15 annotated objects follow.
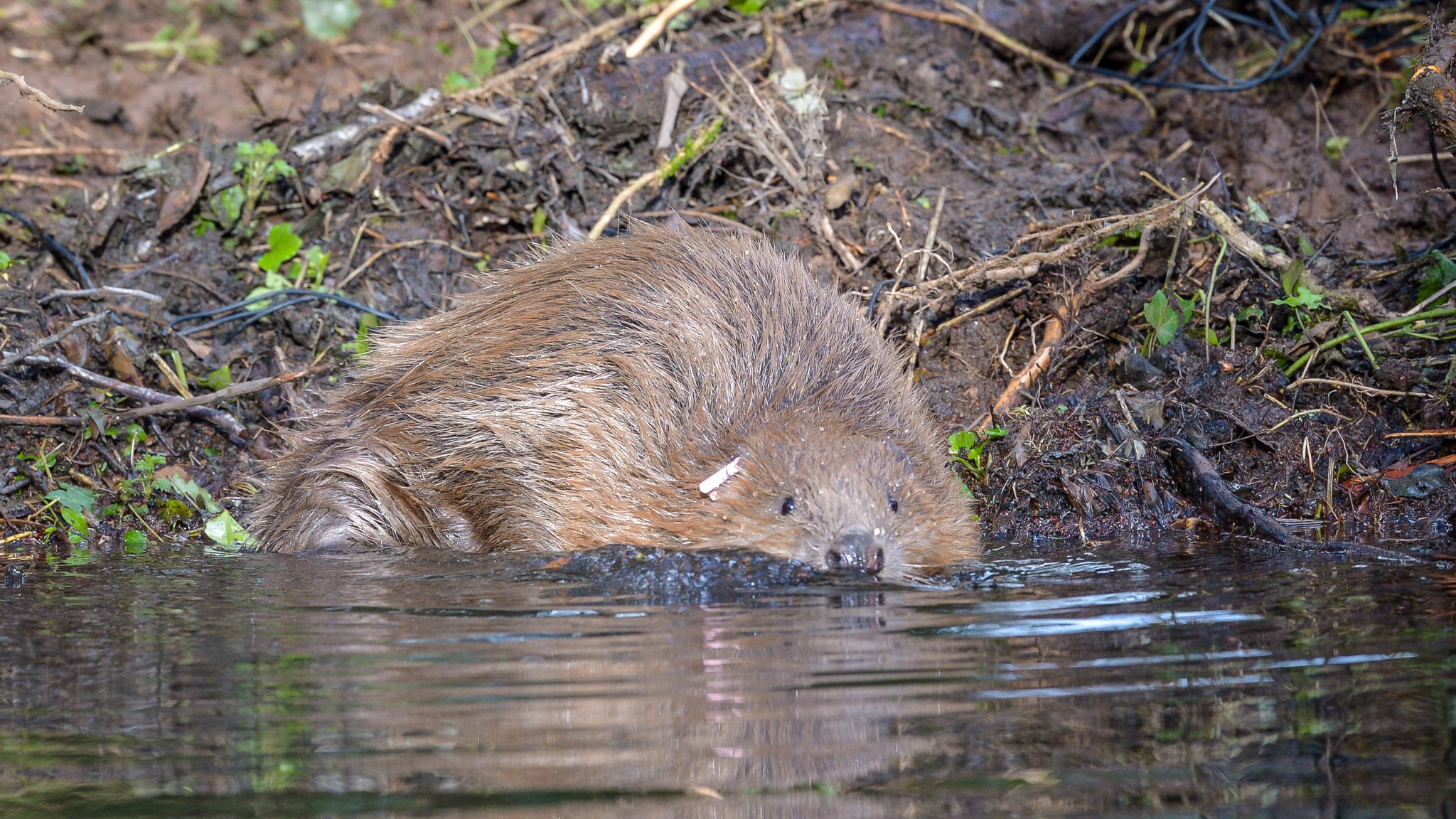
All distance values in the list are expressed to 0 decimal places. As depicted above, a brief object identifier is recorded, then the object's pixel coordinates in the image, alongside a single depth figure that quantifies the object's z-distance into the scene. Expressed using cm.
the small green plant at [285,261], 1189
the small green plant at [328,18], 1619
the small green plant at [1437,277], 1020
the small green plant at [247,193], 1230
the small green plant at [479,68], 1341
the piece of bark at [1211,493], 879
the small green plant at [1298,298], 1034
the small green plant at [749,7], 1391
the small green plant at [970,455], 1020
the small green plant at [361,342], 1117
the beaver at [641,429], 823
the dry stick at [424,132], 1260
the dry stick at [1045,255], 1030
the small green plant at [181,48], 1596
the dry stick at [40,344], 972
